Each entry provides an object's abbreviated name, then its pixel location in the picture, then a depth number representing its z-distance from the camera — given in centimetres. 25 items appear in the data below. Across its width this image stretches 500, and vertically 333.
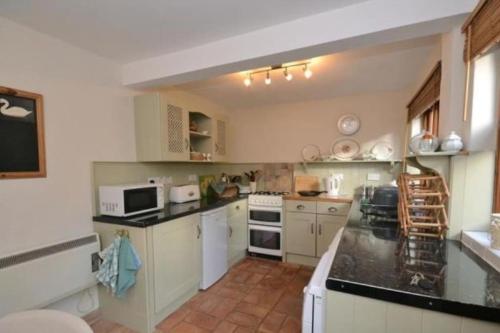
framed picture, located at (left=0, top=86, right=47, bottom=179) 142
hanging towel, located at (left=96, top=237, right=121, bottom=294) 166
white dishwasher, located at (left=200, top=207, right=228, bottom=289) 225
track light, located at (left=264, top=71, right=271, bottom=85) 226
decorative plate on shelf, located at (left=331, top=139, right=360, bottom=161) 301
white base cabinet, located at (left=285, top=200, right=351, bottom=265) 268
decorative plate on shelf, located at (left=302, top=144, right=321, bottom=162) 321
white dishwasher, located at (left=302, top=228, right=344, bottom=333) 97
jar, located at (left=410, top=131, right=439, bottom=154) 129
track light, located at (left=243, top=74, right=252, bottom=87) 234
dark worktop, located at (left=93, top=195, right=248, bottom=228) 172
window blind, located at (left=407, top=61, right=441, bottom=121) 162
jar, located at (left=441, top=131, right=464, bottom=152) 117
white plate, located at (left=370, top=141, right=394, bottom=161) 284
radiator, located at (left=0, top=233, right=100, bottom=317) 135
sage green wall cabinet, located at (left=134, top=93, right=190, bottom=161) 215
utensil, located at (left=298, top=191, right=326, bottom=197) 292
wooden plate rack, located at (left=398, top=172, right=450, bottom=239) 124
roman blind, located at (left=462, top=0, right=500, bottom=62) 96
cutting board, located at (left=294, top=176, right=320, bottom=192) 320
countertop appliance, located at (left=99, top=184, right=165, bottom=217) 181
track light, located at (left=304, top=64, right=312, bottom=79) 209
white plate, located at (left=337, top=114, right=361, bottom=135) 299
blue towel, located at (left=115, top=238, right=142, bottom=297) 166
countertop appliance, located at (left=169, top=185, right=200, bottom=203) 250
